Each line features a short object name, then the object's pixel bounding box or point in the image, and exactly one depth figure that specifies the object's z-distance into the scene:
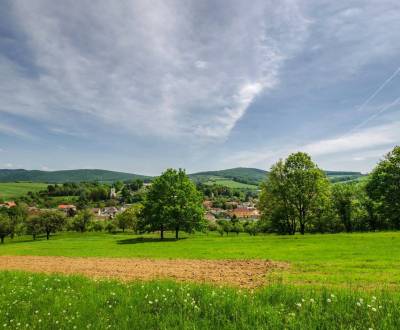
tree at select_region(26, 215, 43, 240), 97.75
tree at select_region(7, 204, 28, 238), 98.56
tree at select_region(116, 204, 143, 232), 110.86
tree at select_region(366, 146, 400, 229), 61.34
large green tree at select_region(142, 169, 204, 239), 60.88
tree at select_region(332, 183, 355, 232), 72.69
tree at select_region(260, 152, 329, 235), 58.50
